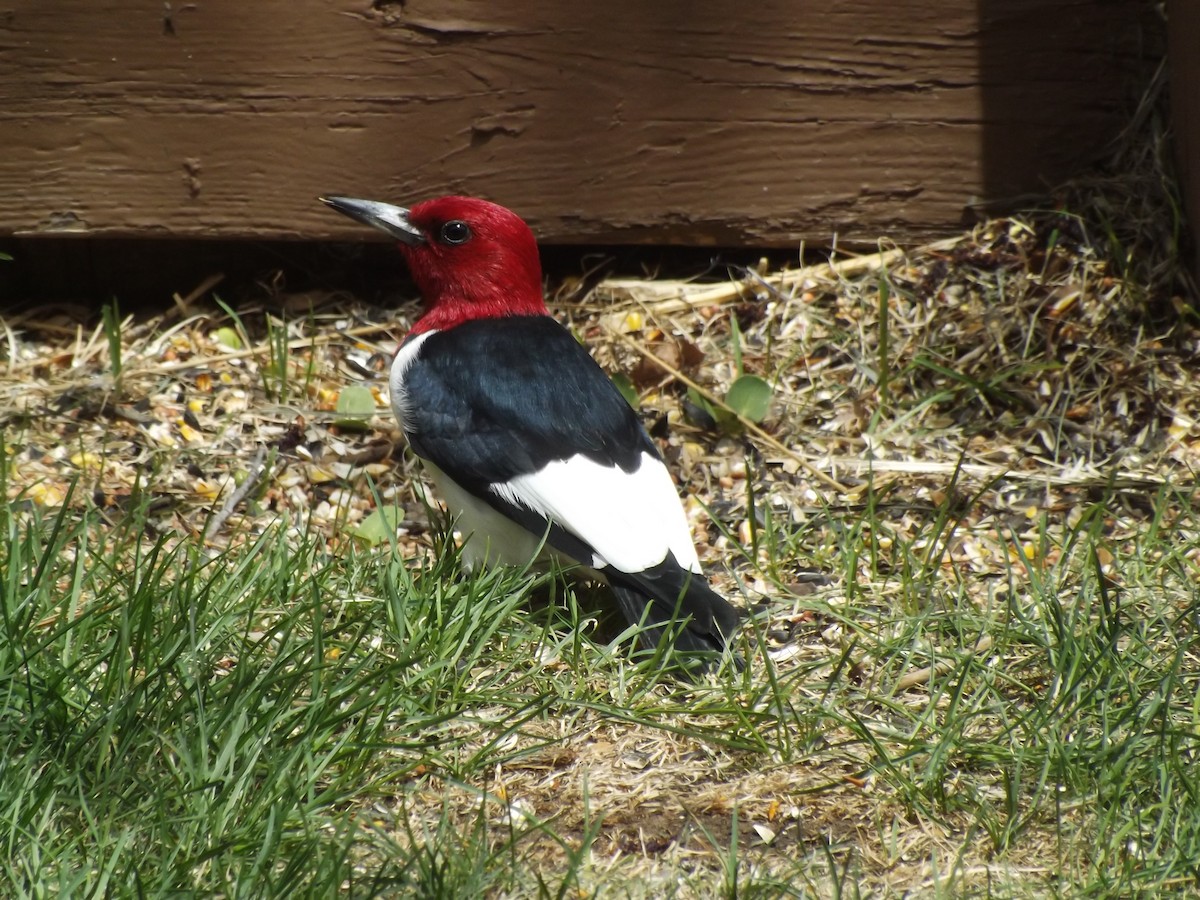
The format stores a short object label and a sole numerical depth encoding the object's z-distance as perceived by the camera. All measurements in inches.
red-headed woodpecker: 246.5
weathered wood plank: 337.1
